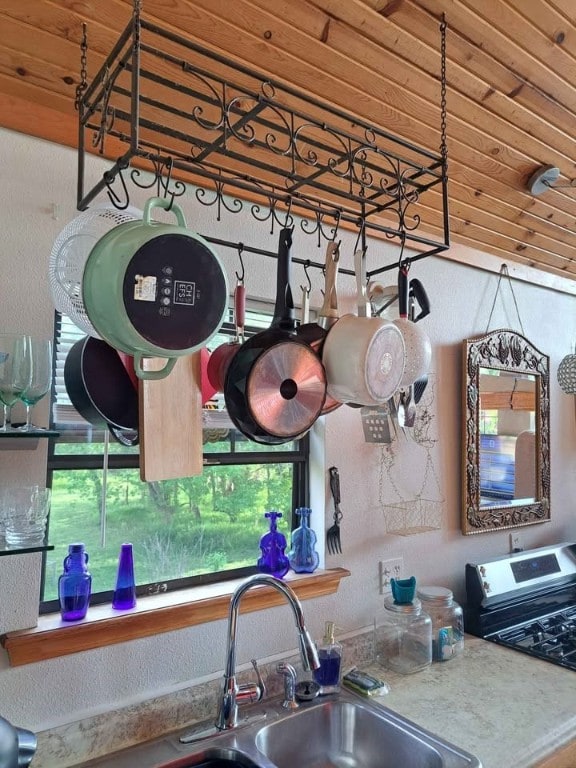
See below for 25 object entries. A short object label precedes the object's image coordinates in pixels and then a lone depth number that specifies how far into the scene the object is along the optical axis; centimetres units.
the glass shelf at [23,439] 105
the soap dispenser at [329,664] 148
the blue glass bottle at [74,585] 122
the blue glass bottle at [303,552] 160
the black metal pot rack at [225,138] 87
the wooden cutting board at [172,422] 106
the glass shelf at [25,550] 99
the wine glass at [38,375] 108
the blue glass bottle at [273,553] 154
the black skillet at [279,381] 99
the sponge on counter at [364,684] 147
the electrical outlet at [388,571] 179
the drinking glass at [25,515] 105
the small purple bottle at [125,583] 131
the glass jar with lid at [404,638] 165
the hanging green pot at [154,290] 82
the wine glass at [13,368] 107
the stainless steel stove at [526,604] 184
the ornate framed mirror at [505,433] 209
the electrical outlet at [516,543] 227
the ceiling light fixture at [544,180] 179
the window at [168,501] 132
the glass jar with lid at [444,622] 169
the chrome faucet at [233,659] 126
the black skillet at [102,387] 105
